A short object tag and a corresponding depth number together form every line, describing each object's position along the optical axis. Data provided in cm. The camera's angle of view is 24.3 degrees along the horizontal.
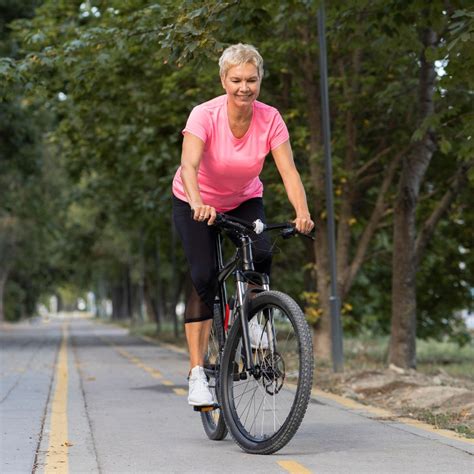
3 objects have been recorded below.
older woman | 584
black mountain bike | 554
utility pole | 1347
